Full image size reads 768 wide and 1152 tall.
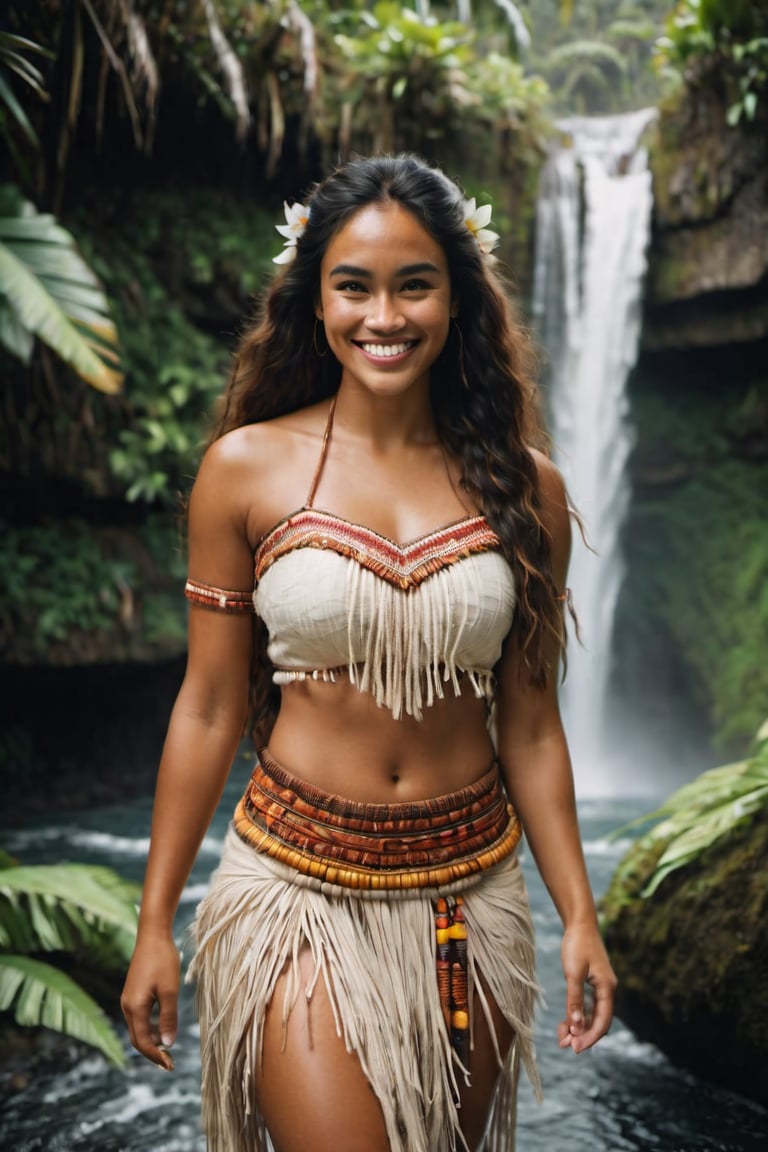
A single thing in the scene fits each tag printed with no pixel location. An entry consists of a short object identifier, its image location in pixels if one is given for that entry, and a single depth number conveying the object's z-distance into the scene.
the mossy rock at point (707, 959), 3.35
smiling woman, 1.89
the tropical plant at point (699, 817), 3.48
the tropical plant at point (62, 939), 3.39
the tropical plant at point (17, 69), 4.52
